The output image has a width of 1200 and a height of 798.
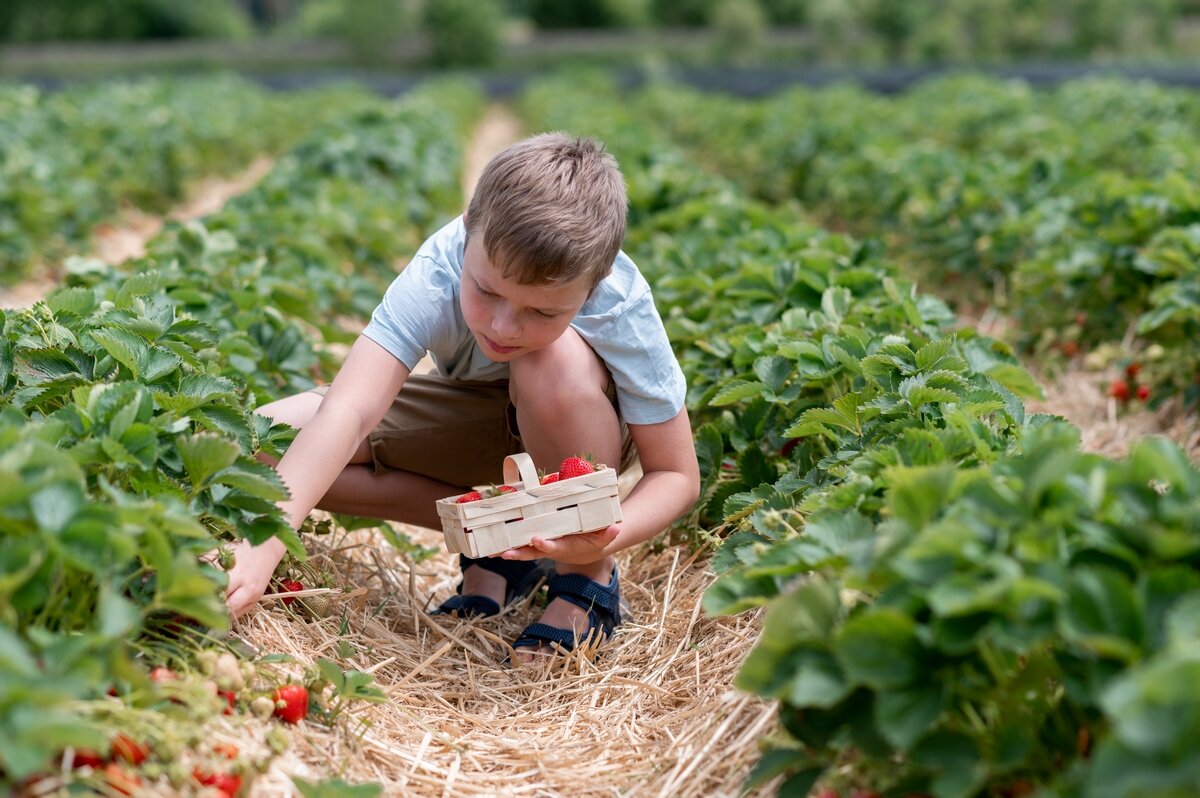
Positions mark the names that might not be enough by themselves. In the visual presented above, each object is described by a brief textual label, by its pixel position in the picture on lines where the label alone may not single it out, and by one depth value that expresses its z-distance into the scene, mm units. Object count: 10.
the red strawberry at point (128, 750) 1568
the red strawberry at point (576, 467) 2189
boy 2096
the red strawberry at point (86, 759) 1529
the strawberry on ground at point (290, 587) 2438
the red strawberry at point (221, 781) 1649
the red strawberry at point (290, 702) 1915
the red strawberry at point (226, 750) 1727
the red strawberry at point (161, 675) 1739
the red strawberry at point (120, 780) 1517
